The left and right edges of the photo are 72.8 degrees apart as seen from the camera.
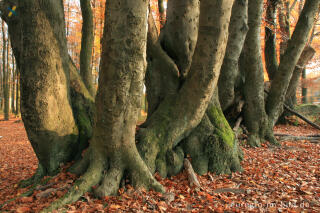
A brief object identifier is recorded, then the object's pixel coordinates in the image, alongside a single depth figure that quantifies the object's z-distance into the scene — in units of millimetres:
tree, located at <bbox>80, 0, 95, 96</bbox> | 6727
